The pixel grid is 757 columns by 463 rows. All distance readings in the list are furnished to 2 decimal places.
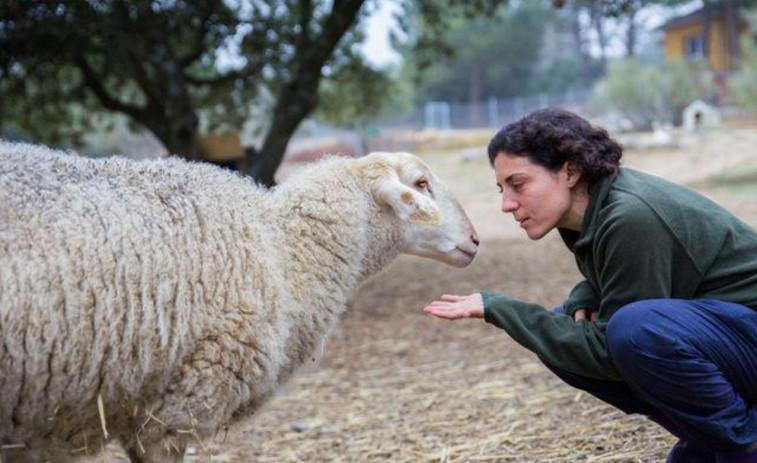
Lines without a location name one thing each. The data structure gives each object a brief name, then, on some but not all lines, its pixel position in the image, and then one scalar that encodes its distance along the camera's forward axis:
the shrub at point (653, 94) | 30.39
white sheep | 2.72
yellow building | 39.12
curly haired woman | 2.62
